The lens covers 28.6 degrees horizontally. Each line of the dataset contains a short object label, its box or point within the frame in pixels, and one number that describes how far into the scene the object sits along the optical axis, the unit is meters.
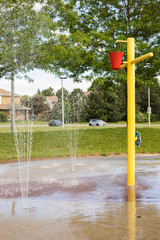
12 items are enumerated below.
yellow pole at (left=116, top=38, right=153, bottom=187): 5.86
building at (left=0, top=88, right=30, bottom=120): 55.38
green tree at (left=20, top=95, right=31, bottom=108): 64.09
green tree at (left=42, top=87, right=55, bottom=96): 87.26
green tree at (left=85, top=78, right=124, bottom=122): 48.78
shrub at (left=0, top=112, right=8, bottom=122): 49.22
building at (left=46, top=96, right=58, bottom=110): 66.11
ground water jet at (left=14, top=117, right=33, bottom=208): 5.49
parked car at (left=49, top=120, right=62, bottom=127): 38.66
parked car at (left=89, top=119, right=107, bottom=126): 38.47
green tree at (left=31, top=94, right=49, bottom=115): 60.97
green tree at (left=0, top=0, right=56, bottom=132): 12.46
